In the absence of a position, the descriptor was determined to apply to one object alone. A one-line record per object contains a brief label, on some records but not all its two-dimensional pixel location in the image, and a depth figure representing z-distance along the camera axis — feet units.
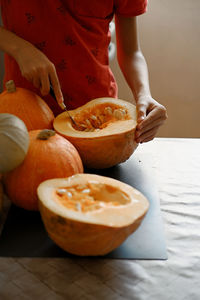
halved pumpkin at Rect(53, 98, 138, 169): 2.65
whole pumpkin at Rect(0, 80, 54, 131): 2.72
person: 2.80
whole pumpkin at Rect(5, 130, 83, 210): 2.21
